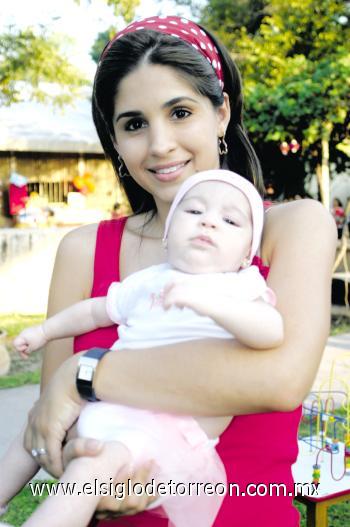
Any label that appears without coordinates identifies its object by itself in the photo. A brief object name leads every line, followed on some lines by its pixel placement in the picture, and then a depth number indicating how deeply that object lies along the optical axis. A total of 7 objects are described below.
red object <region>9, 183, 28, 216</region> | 13.87
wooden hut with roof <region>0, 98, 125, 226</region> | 14.06
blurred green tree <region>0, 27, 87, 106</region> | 8.14
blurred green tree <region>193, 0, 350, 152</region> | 9.95
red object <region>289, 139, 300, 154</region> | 10.86
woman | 1.46
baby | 1.42
